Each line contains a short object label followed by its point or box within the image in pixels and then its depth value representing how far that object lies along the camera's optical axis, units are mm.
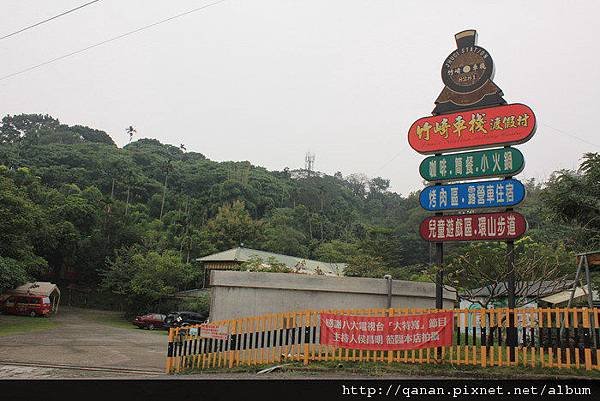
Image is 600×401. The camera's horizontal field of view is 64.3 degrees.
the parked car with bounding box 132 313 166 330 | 31859
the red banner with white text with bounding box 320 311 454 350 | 9953
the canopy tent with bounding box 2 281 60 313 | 34625
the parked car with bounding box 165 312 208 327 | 30875
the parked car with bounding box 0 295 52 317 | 34062
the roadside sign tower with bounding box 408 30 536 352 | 11492
